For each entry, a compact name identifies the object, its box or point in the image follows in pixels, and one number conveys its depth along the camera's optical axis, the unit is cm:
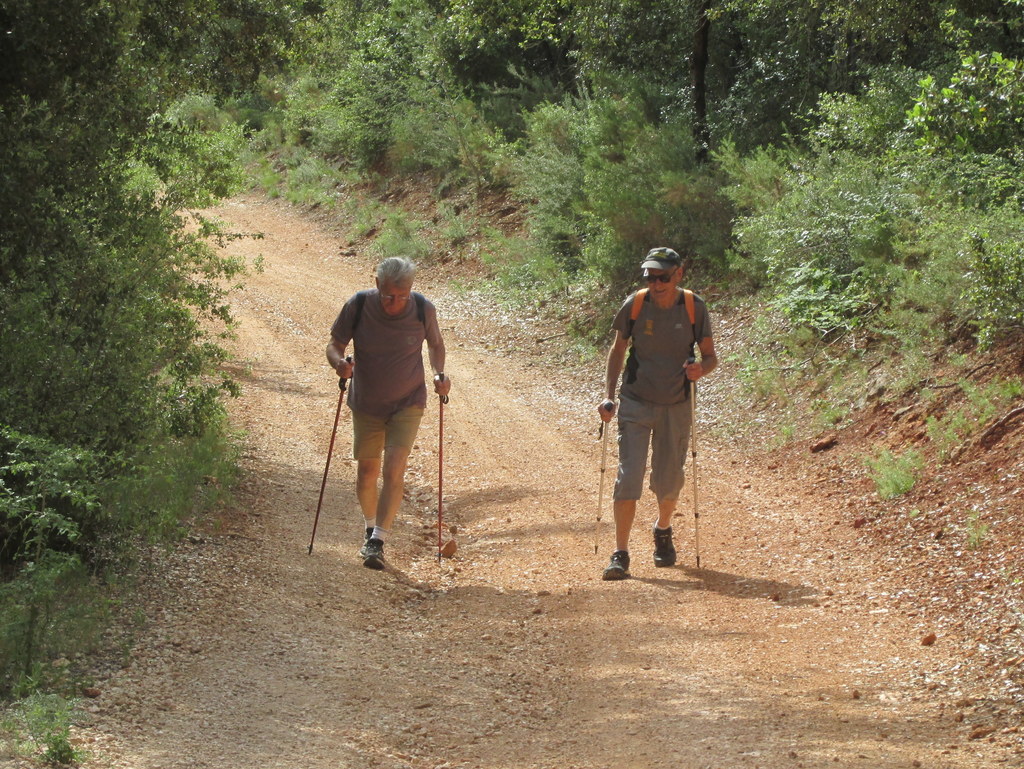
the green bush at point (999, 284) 1952
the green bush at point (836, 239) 2602
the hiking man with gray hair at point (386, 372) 1599
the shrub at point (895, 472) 1884
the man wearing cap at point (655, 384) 1558
